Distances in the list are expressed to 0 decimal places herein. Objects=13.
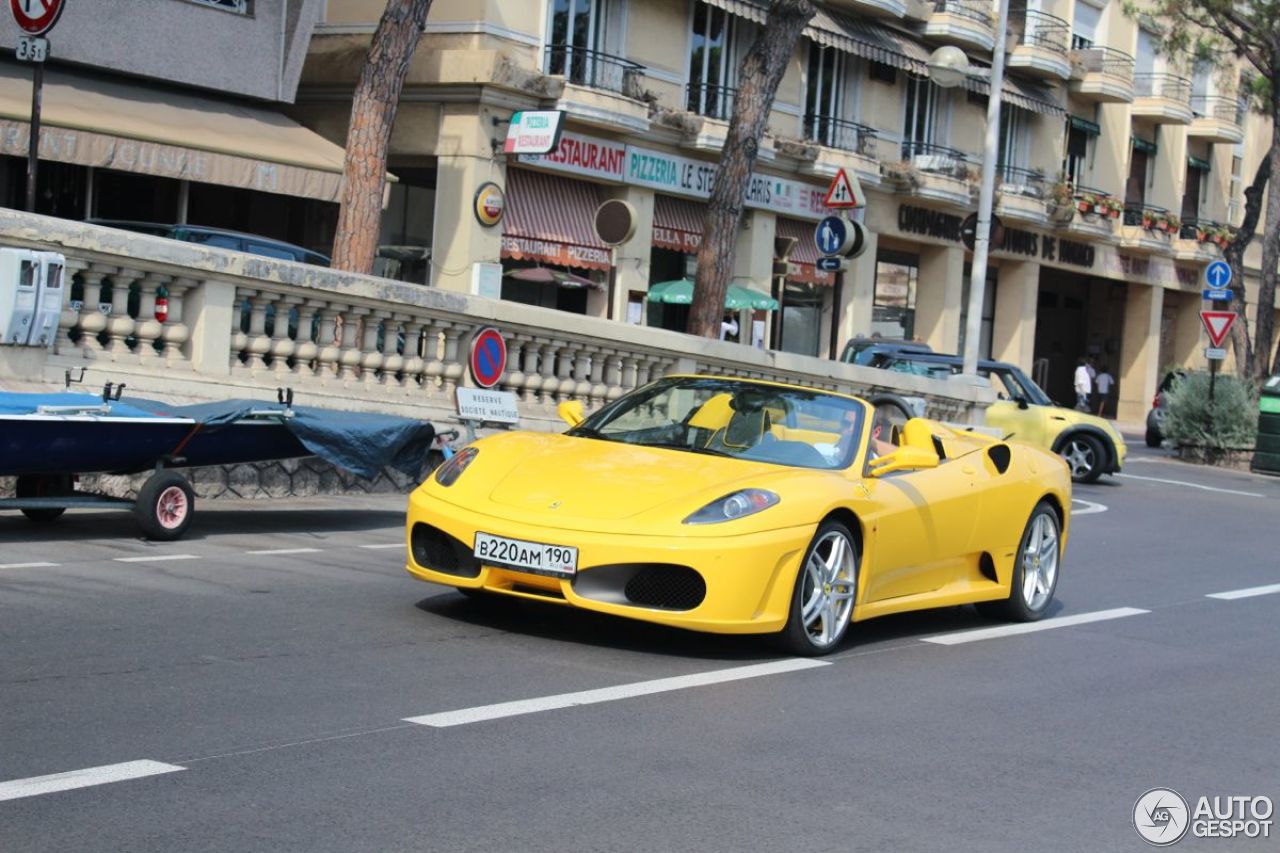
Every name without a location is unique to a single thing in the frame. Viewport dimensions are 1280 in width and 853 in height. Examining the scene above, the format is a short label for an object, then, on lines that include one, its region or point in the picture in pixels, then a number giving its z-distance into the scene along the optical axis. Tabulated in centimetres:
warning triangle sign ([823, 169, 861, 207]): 2088
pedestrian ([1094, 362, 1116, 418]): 4888
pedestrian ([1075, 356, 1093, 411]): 4359
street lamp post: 2516
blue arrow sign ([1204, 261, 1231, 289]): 3050
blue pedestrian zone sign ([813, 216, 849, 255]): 2055
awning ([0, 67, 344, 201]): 2009
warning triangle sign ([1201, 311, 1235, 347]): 2938
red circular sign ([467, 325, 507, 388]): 1513
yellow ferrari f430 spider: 758
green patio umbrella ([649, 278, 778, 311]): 3072
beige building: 2722
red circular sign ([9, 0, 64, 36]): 1295
